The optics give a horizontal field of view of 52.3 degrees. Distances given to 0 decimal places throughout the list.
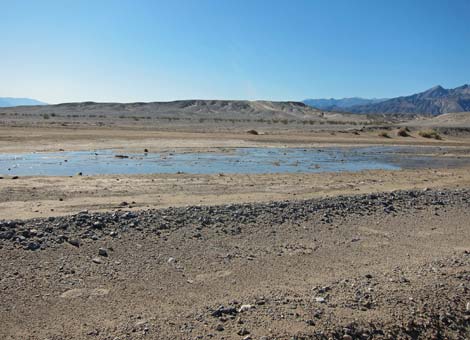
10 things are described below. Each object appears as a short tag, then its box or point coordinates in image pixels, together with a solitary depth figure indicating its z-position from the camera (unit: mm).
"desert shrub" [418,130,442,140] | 53822
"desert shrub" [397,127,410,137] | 55406
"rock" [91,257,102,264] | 7975
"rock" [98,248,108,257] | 8305
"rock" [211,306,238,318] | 6414
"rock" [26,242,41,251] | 8227
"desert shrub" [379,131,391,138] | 53469
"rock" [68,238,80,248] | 8602
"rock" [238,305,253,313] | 6536
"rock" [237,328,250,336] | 6042
